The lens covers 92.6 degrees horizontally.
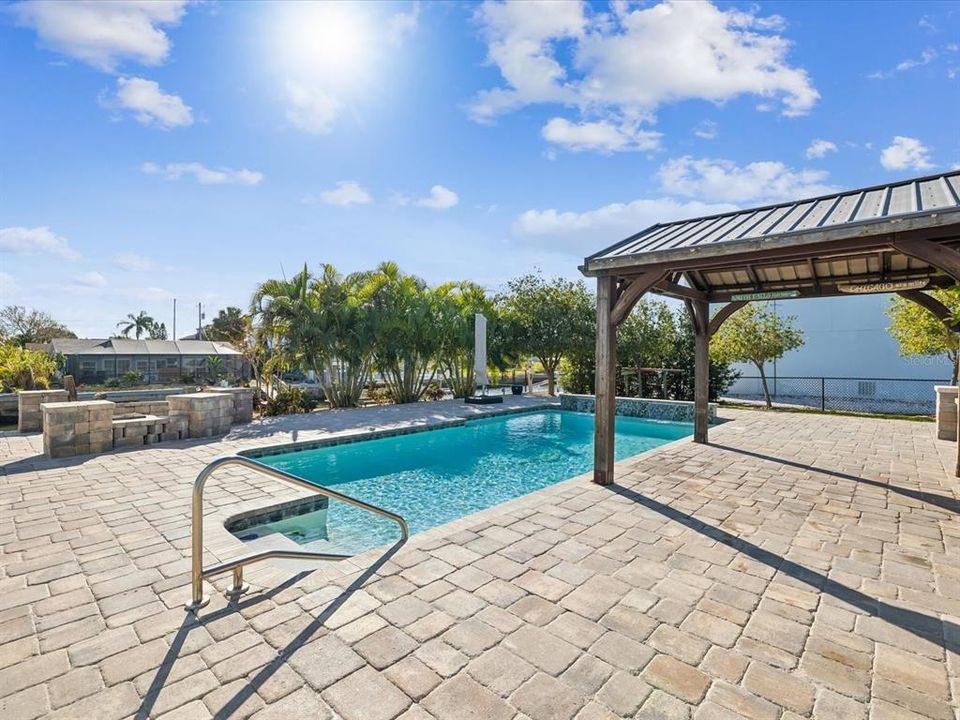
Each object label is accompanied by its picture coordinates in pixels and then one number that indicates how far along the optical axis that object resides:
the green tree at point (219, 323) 45.91
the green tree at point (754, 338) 13.84
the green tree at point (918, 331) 10.91
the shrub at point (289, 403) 12.75
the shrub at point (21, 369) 12.01
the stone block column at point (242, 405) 10.92
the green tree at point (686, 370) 15.74
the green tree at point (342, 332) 13.68
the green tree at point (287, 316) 13.39
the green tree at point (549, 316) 16.50
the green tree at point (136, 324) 62.22
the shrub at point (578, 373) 17.23
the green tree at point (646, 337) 15.95
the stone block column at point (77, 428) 6.90
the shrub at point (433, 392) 17.36
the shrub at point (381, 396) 16.08
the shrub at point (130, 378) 22.61
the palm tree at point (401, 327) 14.23
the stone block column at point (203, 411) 8.77
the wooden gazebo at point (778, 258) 4.22
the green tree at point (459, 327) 15.70
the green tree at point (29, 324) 33.53
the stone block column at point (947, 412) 8.61
